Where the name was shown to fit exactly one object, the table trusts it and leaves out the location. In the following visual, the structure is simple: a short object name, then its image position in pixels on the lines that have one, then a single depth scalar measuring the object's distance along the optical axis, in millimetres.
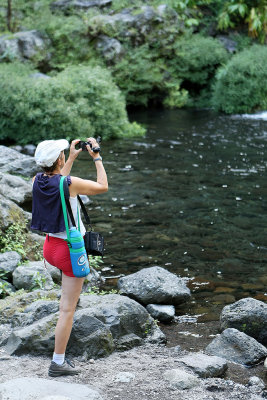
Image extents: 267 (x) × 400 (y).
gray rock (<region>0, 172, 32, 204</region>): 10250
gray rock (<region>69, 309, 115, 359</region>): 5590
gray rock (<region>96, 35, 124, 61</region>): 27284
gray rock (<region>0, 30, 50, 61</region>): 24181
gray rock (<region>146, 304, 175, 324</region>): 7160
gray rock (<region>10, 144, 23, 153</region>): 17653
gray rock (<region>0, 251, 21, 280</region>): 7598
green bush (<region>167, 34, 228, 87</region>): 29500
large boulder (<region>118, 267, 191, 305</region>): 7477
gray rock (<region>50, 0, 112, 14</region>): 29453
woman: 4715
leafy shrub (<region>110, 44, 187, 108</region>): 27578
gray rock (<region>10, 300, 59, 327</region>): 6008
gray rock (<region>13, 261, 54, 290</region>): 7262
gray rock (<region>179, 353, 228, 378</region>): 5418
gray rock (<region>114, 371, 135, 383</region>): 5078
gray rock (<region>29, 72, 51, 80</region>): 21925
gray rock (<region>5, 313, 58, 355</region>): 5496
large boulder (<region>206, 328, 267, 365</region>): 6016
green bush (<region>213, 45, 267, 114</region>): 26281
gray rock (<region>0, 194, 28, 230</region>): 8383
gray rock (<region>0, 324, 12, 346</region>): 5825
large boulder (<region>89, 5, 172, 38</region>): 27406
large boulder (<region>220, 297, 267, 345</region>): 6621
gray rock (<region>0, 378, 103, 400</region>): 4379
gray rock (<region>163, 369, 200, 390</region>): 4996
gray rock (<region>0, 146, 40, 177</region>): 12820
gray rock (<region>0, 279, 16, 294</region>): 7155
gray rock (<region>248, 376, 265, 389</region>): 5351
